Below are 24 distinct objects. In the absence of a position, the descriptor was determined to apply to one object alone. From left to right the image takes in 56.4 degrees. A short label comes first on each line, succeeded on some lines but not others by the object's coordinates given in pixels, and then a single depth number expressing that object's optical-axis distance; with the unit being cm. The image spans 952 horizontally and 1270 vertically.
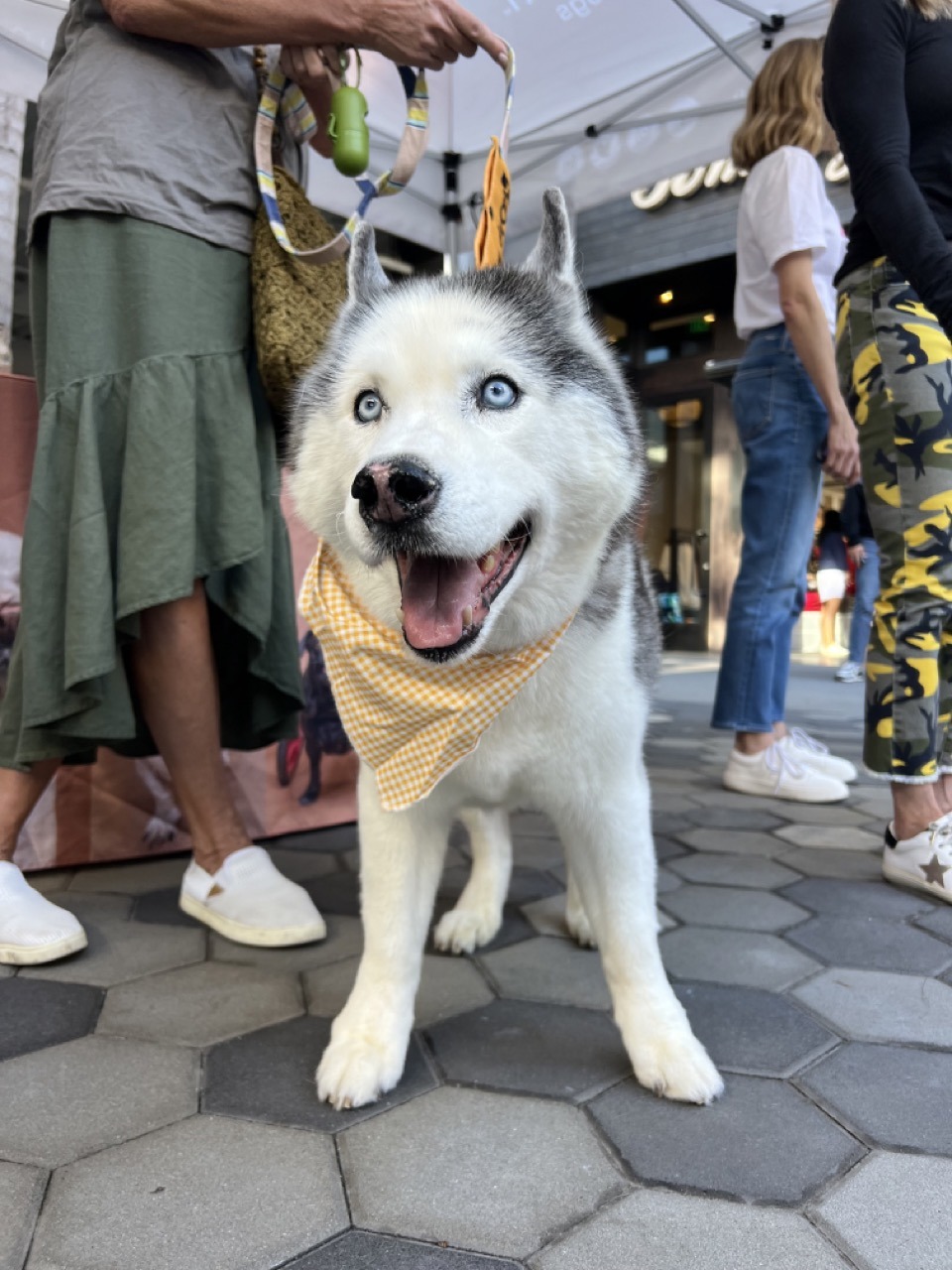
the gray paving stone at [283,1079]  127
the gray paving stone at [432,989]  161
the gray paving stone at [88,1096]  120
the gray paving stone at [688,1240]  97
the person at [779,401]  294
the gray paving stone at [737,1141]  112
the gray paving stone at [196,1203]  98
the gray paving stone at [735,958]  175
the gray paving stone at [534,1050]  136
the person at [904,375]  209
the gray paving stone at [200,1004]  152
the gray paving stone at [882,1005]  152
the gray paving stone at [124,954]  175
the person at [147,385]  176
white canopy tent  387
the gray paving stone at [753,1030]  142
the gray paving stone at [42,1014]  148
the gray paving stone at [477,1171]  103
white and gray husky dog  120
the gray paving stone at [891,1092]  122
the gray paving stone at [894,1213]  99
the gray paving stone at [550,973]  167
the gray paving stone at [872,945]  181
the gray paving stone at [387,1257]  96
